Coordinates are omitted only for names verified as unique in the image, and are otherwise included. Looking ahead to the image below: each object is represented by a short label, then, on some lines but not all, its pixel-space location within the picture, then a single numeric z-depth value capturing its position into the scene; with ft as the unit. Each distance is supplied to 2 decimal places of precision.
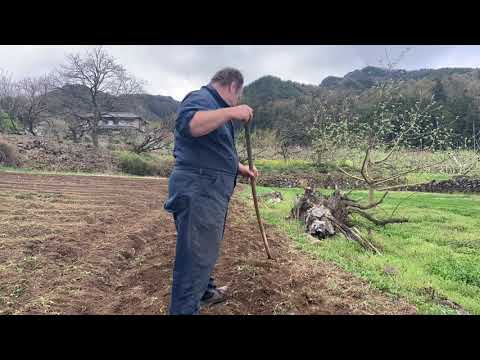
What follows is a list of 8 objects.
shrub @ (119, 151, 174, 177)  69.67
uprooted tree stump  20.52
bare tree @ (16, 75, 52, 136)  96.73
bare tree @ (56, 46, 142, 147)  92.02
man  7.52
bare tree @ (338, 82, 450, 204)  25.76
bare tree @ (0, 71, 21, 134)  92.78
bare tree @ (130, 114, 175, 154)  84.80
